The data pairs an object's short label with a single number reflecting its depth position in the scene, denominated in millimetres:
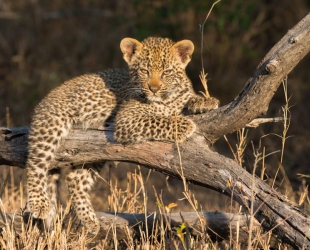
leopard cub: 13445
